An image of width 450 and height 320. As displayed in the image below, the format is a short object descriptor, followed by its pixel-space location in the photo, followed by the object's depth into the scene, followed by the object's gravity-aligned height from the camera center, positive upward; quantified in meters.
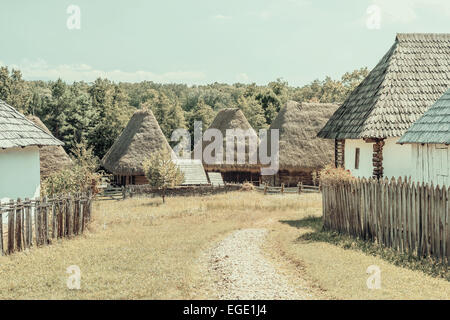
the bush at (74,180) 21.83 -0.64
